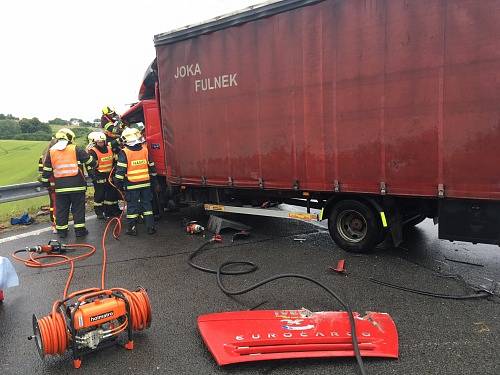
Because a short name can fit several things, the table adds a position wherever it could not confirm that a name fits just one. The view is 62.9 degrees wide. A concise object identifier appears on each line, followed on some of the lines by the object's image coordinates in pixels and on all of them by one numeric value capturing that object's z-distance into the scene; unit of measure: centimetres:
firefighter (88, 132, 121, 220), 809
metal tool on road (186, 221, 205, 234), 681
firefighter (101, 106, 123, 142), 847
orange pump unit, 290
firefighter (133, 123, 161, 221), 813
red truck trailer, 421
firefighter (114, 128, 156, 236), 692
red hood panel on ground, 296
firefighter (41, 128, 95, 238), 684
